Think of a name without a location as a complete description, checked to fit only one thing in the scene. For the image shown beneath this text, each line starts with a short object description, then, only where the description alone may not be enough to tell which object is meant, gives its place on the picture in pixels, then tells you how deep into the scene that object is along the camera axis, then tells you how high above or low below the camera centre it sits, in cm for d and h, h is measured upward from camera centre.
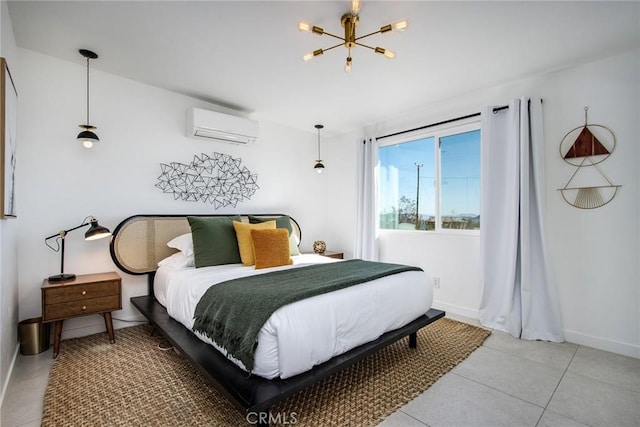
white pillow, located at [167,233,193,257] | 293 -30
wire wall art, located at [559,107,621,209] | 258 +44
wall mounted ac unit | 335 +102
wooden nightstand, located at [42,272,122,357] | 231 -69
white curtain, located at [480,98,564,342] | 281 -16
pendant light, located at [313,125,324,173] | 441 +69
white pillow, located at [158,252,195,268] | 285 -46
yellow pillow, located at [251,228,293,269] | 281 -34
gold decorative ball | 438 -50
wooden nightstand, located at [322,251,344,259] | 435 -60
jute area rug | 169 -115
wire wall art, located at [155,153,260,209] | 337 +40
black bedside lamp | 249 -19
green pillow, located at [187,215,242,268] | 285 -28
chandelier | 189 +123
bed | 156 -71
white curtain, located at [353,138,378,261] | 428 +16
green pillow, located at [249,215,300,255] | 348 -14
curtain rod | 310 +109
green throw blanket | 161 -51
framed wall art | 169 +45
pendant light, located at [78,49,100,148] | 254 +70
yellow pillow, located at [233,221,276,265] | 294 -26
